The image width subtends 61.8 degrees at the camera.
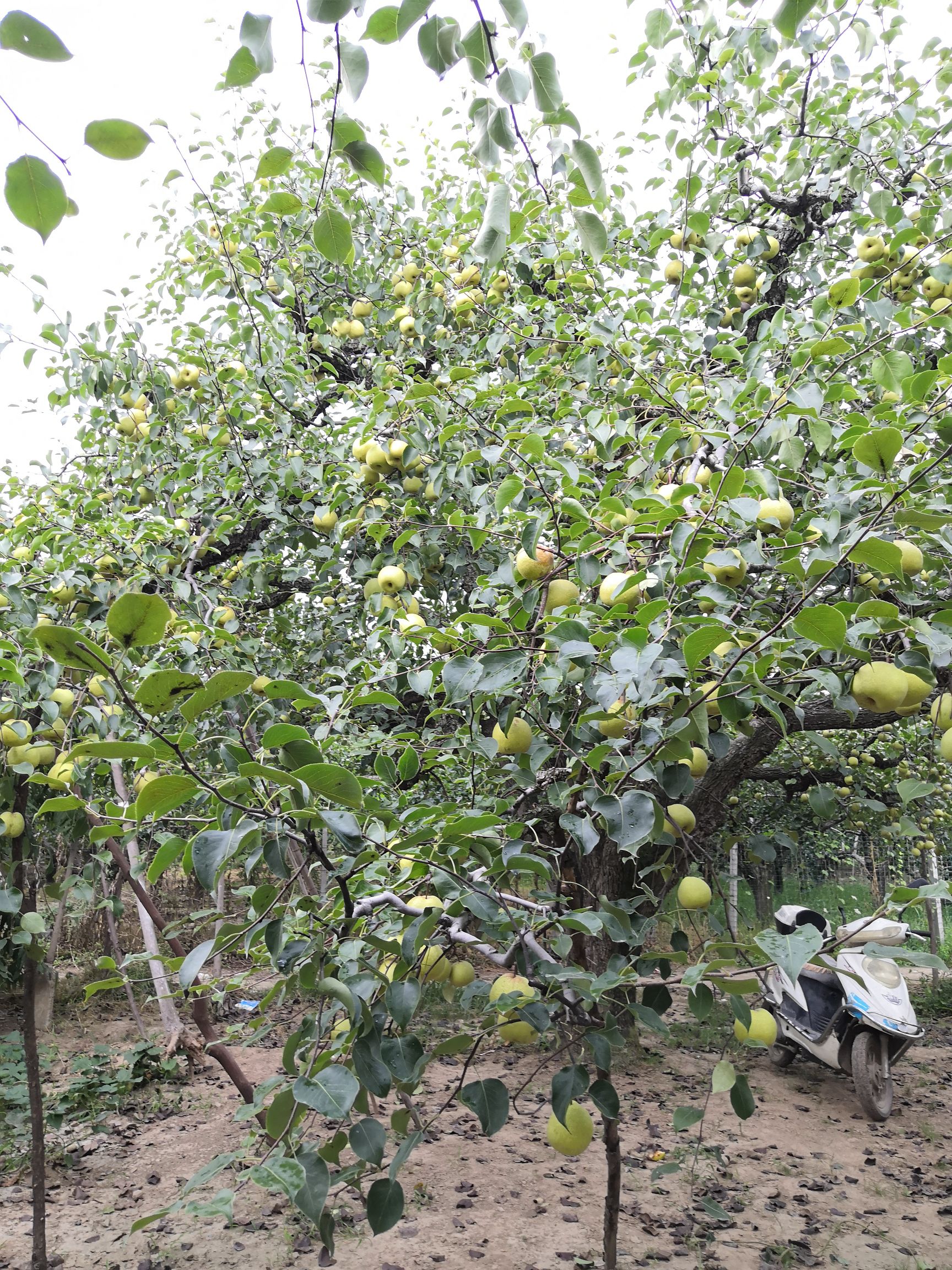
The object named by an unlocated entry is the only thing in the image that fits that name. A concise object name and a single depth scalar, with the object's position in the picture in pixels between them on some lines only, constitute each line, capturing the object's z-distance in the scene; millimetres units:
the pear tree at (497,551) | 944
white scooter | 4078
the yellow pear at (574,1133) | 1376
